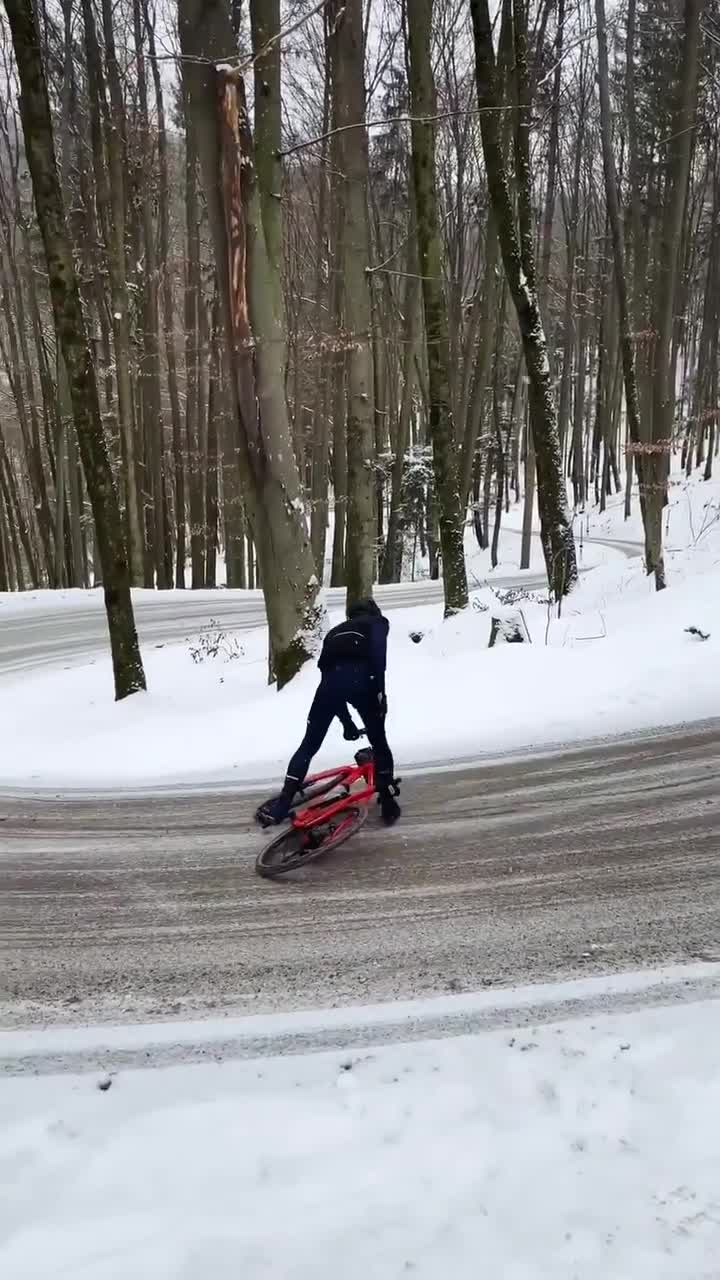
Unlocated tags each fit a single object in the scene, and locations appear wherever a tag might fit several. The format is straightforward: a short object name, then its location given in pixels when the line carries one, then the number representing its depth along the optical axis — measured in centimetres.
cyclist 541
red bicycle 514
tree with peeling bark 838
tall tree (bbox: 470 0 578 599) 1067
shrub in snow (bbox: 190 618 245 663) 1332
